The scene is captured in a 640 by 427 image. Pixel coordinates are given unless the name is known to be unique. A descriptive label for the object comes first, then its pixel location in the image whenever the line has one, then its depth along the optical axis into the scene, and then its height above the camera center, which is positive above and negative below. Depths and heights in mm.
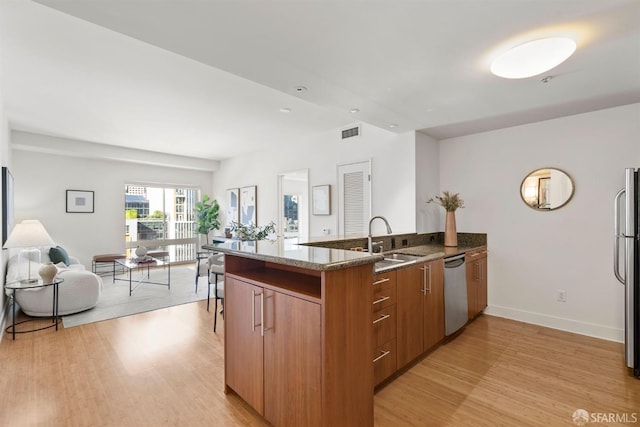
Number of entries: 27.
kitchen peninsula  1502 -687
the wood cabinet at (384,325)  2172 -834
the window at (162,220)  7047 -100
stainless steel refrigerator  2381 -469
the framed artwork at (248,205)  6543 +230
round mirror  3367 +284
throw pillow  4977 -668
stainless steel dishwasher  2990 -834
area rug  3887 -1290
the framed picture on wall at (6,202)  3519 +180
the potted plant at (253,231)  5555 -319
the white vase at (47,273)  3482 -668
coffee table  4965 -851
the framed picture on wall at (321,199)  4941 +263
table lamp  3293 -231
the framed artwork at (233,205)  7133 +251
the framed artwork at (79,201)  6117 +312
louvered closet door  4469 +262
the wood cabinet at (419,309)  2418 -835
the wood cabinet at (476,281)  3469 -820
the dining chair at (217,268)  3328 -672
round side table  3259 -906
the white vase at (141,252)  5200 -633
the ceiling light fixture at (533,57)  1811 +1004
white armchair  3680 -986
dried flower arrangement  3844 +155
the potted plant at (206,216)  7570 -21
